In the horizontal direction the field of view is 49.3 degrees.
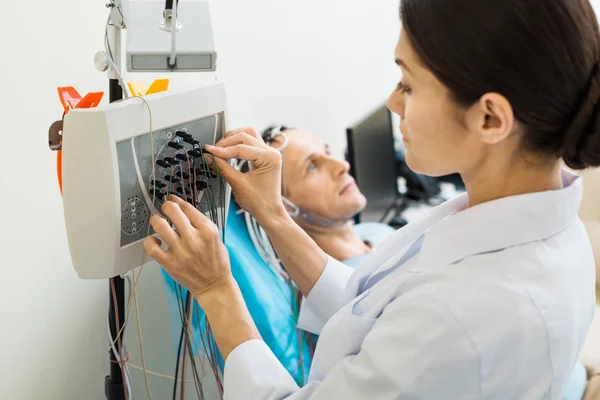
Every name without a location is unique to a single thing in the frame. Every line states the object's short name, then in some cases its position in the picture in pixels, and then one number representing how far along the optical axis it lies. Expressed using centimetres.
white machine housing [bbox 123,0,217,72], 111
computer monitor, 231
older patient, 209
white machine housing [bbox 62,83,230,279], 101
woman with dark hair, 87
